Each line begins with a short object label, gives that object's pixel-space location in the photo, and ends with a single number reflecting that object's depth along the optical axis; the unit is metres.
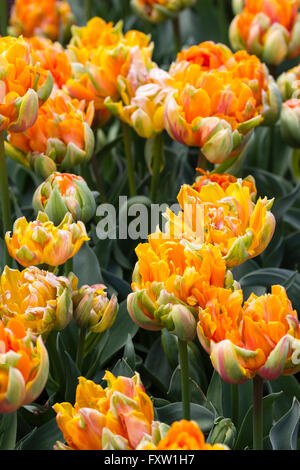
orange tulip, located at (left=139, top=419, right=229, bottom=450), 1.39
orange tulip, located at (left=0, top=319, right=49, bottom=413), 1.46
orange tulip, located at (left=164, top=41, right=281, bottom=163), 1.78
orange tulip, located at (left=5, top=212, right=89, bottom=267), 1.62
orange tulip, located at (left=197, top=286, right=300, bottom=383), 1.48
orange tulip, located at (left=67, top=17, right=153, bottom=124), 1.90
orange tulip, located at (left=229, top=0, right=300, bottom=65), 2.04
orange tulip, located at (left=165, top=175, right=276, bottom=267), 1.58
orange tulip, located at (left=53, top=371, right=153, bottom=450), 1.44
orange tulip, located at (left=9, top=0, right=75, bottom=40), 2.47
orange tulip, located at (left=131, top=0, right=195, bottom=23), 2.18
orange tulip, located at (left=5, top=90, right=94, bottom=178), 1.80
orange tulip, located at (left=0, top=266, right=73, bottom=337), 1.56
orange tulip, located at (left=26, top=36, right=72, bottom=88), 1.91
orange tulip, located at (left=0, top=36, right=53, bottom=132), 1.69
